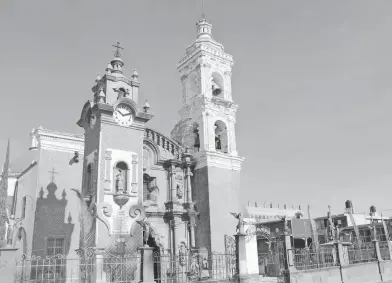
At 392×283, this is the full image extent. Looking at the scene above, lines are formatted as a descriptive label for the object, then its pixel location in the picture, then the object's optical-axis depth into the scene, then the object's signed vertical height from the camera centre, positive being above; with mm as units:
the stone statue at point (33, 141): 23238 +6717
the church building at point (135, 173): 17484 +4359
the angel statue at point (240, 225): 16392 +859
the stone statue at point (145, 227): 13883 +804
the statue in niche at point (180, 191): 25062 +3651
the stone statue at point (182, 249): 23312 -79
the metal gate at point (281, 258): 16781 -637
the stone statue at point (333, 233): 20866 +516
